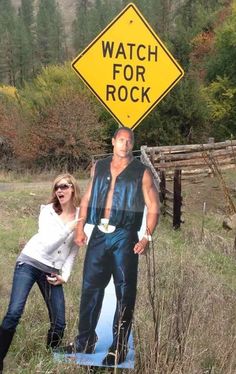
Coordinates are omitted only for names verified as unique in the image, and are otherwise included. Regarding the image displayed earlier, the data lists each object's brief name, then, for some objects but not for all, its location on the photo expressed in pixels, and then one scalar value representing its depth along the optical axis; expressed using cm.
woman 419
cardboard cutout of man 369
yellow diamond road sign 473
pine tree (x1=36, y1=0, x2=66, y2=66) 9475
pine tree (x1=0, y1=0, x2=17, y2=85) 8669
